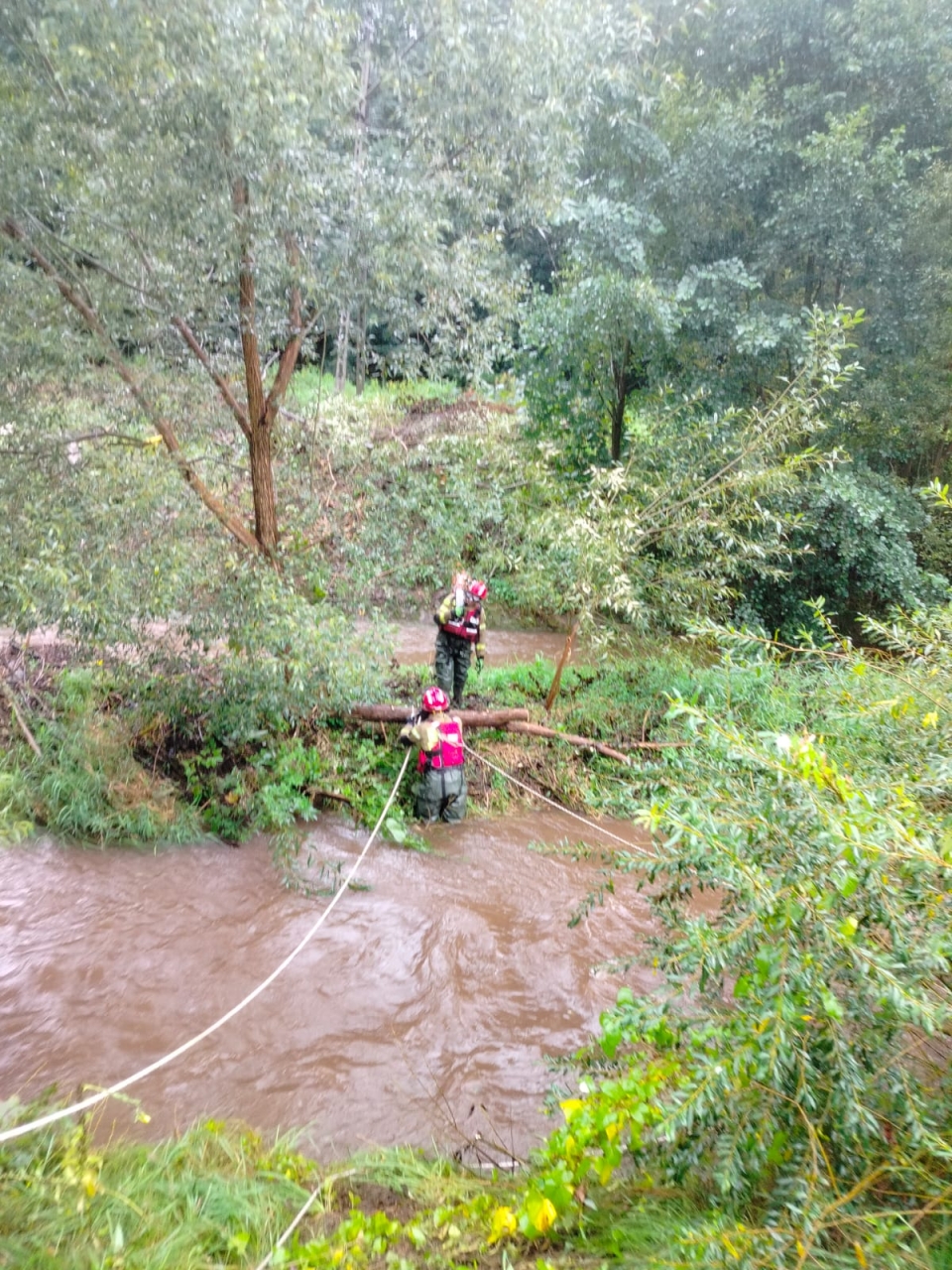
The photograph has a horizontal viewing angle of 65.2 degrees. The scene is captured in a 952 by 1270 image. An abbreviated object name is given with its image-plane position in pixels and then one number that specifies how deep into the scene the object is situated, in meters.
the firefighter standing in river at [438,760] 7.25
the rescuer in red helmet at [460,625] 8.15
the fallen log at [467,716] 8.06
